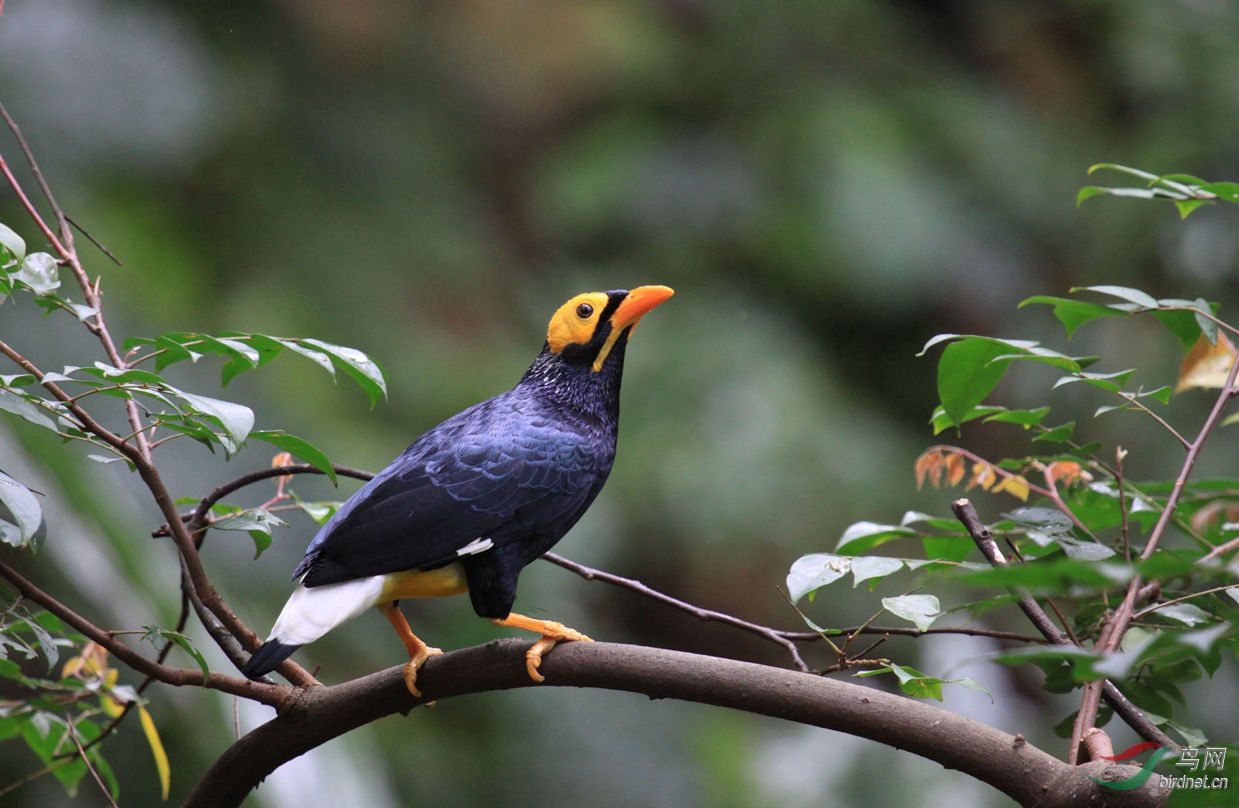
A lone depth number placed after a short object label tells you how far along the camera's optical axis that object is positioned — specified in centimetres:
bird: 584
